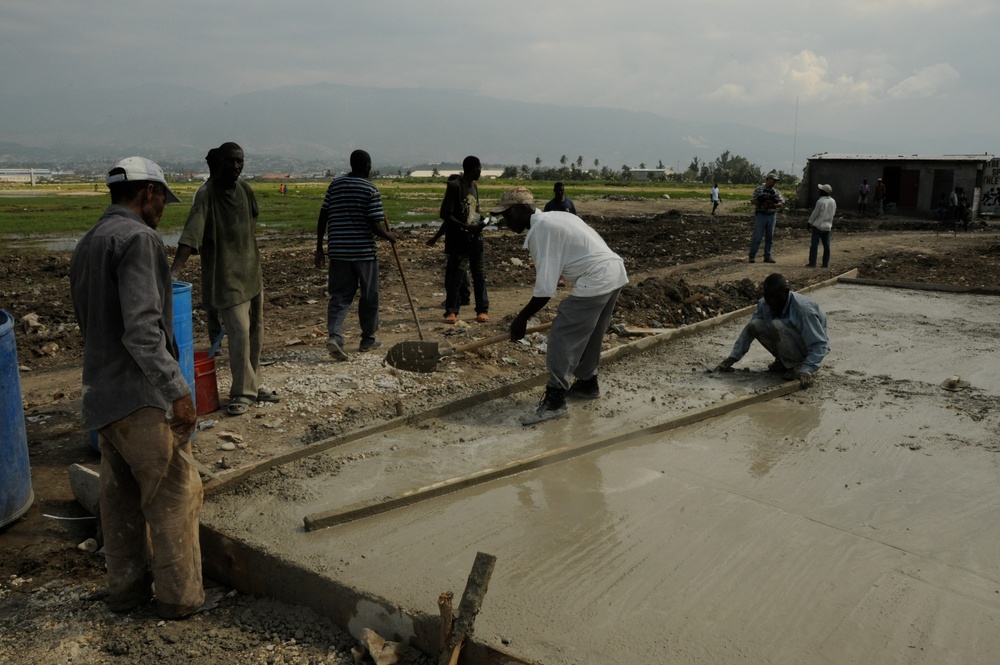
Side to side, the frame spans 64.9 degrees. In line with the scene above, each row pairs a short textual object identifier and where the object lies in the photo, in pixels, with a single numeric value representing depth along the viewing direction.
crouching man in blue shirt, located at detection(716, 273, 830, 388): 6.09
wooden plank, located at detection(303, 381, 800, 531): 3.74
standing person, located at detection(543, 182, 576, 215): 10.26
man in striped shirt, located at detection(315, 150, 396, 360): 6.57
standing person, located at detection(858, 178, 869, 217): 27.03
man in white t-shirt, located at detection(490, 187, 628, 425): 4.98
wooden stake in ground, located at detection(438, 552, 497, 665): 2.73
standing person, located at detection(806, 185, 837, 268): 13.11
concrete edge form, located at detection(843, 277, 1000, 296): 10.06
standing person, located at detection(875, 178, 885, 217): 26.52
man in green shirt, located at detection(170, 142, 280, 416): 5.06
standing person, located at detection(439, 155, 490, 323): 7.89
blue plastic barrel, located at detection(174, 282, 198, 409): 4.78
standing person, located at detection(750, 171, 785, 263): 13.45
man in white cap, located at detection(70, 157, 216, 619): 2.94
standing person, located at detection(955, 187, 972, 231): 23.18
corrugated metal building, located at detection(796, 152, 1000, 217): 25.58
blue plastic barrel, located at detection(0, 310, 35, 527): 3.72
